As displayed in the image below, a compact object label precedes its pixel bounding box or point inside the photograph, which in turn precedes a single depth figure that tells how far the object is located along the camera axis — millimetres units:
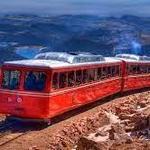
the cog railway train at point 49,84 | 22828
